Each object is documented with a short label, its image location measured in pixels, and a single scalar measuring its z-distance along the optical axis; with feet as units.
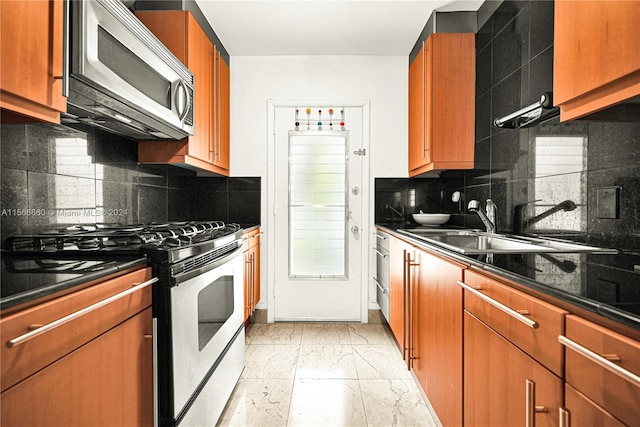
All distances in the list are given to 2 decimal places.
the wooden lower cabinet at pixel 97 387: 2.57
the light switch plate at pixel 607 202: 4.56
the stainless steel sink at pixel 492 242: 4.64
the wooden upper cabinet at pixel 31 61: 3.25
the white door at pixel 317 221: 11.39
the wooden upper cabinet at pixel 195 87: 7.64
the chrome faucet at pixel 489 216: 7.24
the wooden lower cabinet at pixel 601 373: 2.02
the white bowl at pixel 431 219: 9.98
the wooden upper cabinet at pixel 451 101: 8.87
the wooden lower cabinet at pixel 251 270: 9.42
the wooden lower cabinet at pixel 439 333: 4.70
